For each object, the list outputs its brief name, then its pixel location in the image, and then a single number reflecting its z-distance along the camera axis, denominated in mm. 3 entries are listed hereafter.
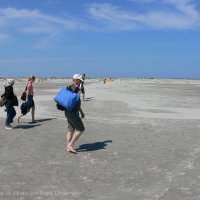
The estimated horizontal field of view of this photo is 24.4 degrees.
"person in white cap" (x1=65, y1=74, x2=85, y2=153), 10383
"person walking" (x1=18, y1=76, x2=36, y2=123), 15336
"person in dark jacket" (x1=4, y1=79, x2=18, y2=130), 13906
